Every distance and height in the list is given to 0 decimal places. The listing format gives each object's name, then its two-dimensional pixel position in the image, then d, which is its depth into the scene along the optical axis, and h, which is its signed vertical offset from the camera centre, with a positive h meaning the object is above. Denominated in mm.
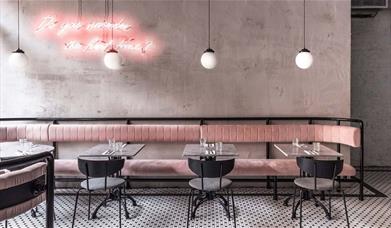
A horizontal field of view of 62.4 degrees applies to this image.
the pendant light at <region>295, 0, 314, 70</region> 4547 +782
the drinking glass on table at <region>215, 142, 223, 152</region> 4172 -441
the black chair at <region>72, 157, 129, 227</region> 3496 -643
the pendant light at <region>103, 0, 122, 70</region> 4532 +761
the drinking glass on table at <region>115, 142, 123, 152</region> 4184 -451
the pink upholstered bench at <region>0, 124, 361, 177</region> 5219 -313
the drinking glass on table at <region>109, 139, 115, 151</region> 4274 -428
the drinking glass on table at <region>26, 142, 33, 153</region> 4077 -449
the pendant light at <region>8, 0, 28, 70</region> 4727 +802
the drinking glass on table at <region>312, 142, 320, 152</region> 4105 -424
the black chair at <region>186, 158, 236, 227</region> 3477 -795
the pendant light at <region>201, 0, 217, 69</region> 4594 +783
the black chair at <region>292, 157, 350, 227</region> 3439 -635
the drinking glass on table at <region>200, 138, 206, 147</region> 4400 -402
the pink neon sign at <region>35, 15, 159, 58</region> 5418 +1313
